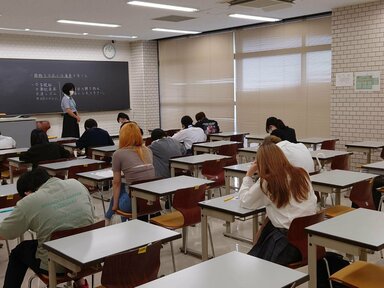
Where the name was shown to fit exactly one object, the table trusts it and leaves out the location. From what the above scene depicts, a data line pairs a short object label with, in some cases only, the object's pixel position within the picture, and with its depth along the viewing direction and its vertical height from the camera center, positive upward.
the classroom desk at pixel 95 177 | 4.55 -0.83
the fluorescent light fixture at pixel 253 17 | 8.37 +1.50
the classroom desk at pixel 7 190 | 3.91 -0.84
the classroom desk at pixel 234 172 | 4.69 -0.84
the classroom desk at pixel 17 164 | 5.85 -0.87
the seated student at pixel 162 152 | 5.47 -0.70
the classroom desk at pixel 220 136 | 8.22 -0.78
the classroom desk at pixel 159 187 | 3.86 -0.83
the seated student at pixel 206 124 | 8.41 -0.57
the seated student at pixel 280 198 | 2.84 -0.69
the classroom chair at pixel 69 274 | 2.72 -1.06
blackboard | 10.18 +0.35
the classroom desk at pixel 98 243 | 2.35 -0.84
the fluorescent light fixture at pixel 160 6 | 6.91 +1.47
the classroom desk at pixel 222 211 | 3.14 -0.85
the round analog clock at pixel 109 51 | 11.91 +1.25
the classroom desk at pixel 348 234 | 2.43 -0.82
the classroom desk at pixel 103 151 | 6.53 -0.80
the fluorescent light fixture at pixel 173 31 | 9.88 +1.52
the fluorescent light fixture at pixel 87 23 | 8.50 +1.49
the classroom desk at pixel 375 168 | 4.74 -0.83
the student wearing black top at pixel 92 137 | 7.01 -0.64
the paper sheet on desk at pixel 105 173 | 4.68 -0.83
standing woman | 9.32 -0.39
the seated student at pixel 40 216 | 2.73 -0.75
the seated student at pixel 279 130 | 5.78 -0.49
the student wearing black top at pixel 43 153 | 5.72 -0.72
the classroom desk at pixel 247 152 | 6.30 -0.83
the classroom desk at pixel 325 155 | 5.46 -0.80
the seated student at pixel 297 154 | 4.06 -0.57
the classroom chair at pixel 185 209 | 3.84 -1.02
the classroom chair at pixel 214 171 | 5.36 -0.94
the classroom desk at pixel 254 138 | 7.81 -0.80
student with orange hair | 4.38 -0.67
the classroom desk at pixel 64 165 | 5.23 -0.83
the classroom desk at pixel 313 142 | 7.02 -0.79
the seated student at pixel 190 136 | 7.15 -0.67
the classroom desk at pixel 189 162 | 5.32 -0.81
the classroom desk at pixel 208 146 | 6.68 -0.79
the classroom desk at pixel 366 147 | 6.35 -0.81
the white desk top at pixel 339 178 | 3.93 -0.81
